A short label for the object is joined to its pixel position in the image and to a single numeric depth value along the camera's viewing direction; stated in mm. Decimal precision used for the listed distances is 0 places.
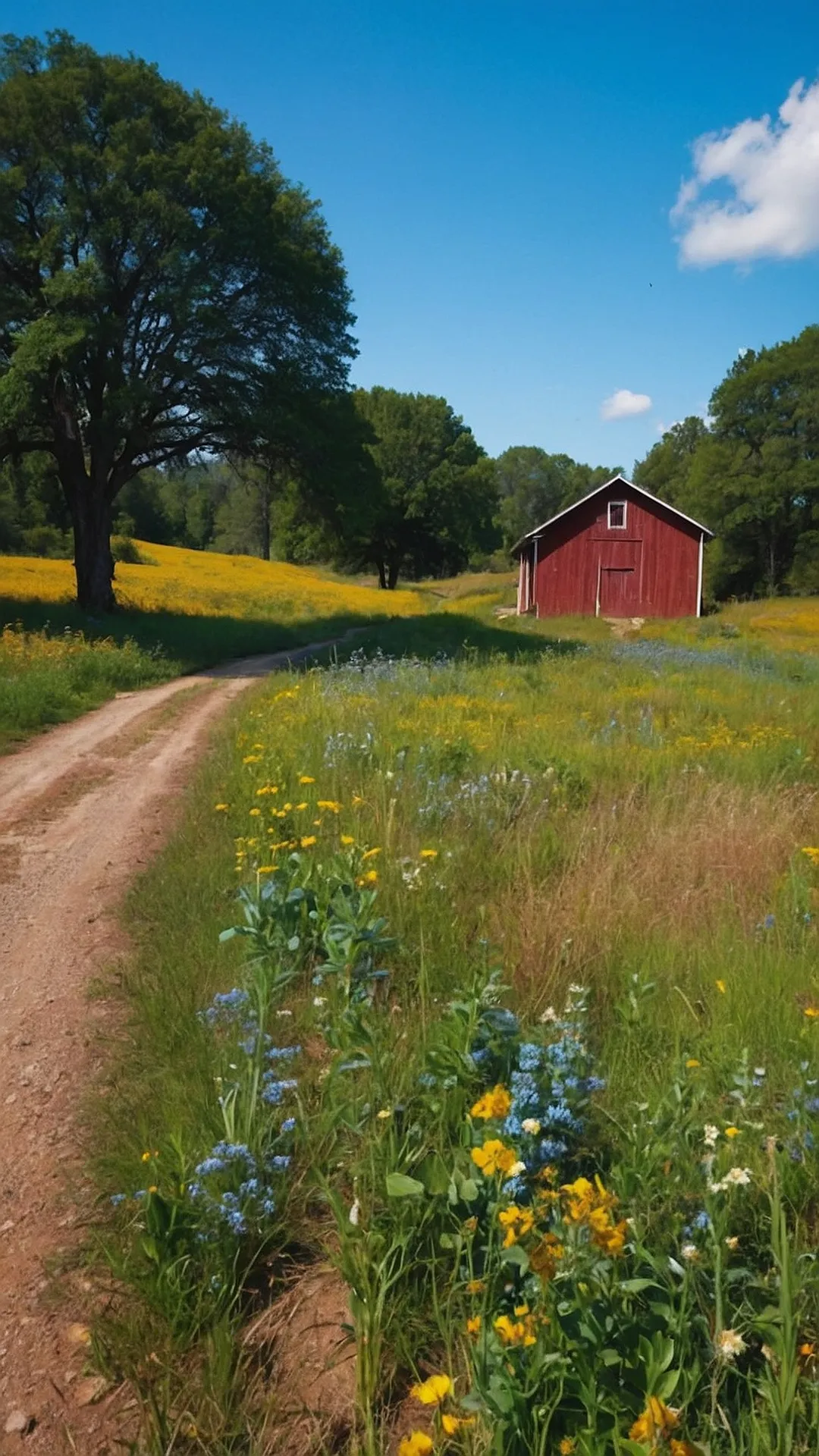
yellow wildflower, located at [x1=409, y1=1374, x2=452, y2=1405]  1788
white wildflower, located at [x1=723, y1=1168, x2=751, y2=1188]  2066
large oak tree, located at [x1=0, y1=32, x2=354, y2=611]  19625
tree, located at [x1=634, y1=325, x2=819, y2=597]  58469
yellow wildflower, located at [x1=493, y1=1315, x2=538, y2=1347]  1847
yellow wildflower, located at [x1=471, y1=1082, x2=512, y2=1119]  2254
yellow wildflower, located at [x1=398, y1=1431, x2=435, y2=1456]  1700
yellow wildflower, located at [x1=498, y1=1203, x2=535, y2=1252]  1967
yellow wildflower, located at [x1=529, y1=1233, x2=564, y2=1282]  1935
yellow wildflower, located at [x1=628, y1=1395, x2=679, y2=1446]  1711
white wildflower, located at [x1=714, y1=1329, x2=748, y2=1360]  1825
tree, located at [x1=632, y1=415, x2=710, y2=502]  91562
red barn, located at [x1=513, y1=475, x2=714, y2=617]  40500
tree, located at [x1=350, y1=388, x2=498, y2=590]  64500
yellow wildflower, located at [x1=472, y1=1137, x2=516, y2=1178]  2119
